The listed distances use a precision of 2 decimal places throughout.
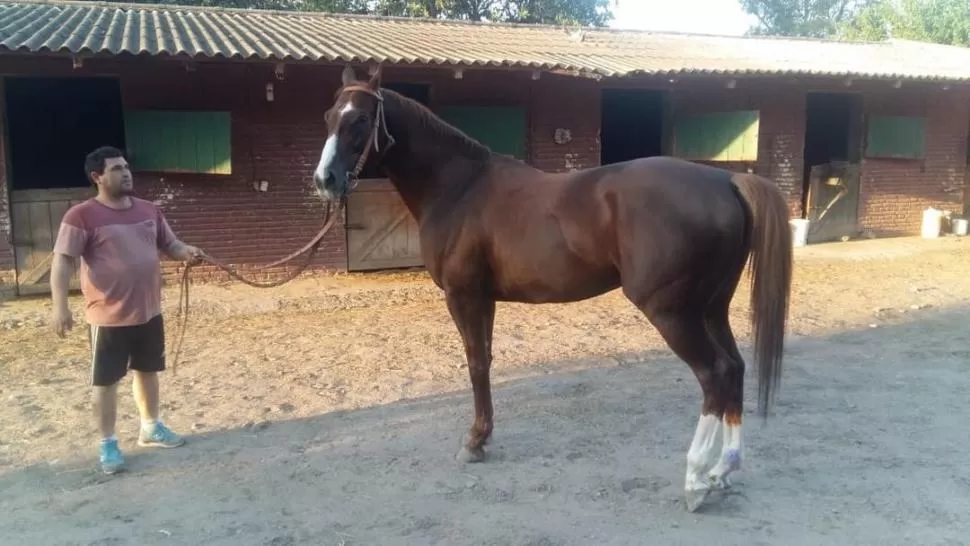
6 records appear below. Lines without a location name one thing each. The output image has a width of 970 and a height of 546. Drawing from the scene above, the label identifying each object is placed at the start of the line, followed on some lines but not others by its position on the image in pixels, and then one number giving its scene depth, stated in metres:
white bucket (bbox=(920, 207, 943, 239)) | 12.48
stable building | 7.99
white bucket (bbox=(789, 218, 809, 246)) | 11.44
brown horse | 3.16
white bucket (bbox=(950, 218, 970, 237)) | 12.73
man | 3.52
